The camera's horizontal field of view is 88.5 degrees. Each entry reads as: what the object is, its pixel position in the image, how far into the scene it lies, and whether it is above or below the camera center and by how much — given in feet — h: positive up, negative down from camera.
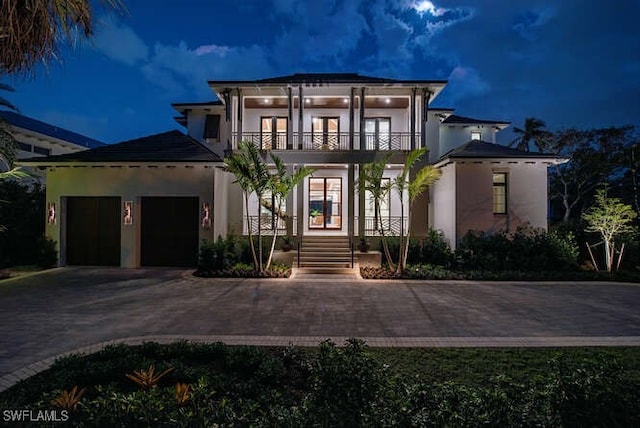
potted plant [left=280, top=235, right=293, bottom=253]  44.29 -3.66
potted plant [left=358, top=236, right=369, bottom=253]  44.68 -3.74
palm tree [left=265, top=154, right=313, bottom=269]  38.50 +4.12
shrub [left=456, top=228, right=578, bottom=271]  38.60 -4.05
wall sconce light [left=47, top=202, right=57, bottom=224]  43.16 +0.17
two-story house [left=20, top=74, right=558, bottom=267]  43.29 +5.61
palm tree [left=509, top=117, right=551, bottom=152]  86.02 +22.62
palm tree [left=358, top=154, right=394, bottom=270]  38.55 +3.88
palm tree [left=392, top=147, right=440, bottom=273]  37.01 +4.08
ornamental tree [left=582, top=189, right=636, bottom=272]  37.27 -0.27
